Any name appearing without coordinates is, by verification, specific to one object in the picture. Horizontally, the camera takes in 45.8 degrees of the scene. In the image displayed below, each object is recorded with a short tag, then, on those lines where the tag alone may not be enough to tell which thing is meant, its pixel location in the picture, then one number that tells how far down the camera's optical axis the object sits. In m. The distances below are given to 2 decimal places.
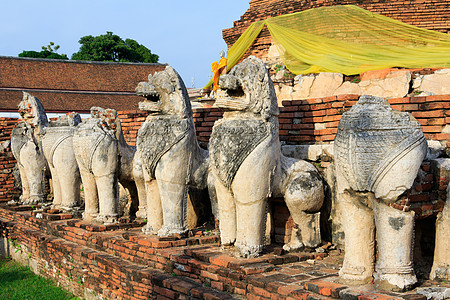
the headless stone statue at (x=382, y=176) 3.80
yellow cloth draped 8.10
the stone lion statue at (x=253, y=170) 4.94
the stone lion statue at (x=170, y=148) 5.93
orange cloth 10.84
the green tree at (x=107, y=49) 35.50
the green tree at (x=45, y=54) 36.81
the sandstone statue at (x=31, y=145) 9.43
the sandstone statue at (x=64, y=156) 8.08
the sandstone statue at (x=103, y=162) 7.13
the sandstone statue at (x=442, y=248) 4.14
